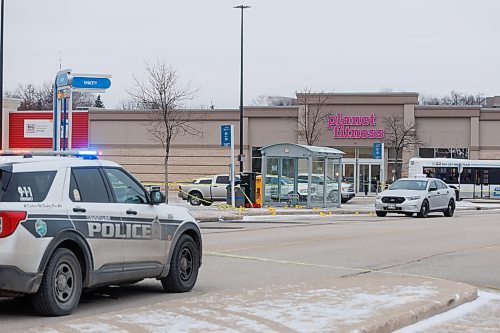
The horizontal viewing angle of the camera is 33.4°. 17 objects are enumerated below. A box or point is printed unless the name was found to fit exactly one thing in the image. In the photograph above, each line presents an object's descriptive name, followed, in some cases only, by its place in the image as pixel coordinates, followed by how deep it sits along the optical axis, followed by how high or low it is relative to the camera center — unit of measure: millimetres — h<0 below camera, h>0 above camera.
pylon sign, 20672 +2202
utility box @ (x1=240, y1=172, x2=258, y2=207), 37281 -412
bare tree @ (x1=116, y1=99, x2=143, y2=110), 115775 +9672
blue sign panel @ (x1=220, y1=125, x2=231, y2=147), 37250 +1773
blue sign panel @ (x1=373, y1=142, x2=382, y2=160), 50844 +1678
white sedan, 32656 -834
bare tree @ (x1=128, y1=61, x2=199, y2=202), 47088 +4099
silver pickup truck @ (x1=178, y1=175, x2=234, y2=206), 42344 -805
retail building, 59406 +3023
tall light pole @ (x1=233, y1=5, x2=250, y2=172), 45428 +4929
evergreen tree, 131762 +11466
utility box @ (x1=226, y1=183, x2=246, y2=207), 36844 -993
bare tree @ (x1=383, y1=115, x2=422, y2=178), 58031 +2959
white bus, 52406 +270
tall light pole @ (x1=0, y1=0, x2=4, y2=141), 24766 +3769
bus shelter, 37938 -33
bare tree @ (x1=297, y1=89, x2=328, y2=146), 59344 +4266
